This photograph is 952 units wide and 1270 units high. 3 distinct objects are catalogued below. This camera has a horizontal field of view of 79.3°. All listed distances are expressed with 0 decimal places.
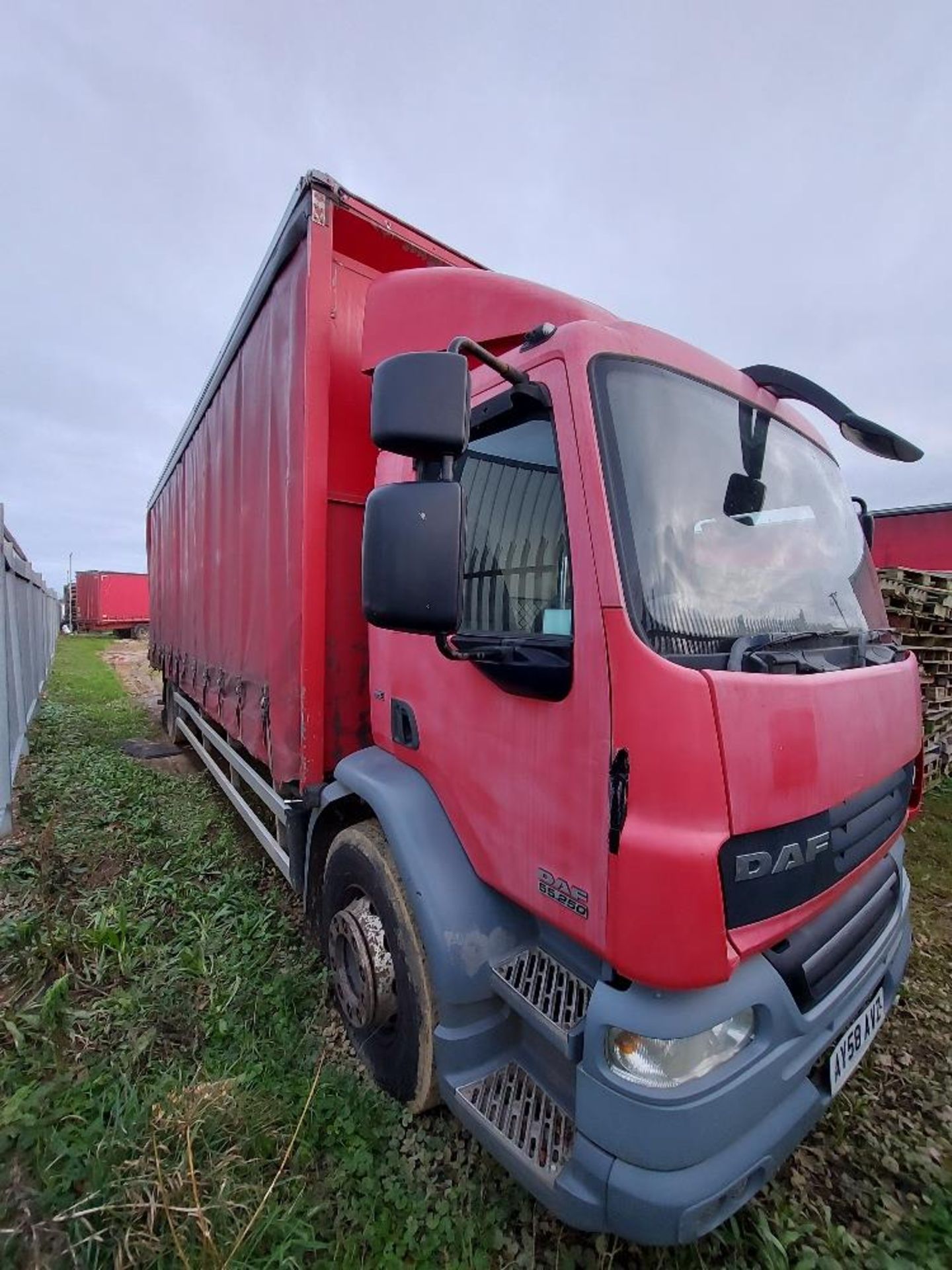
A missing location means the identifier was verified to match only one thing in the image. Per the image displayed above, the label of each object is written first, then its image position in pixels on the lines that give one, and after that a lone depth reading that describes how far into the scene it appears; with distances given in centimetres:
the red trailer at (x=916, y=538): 949
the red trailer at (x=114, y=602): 2977
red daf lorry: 128
